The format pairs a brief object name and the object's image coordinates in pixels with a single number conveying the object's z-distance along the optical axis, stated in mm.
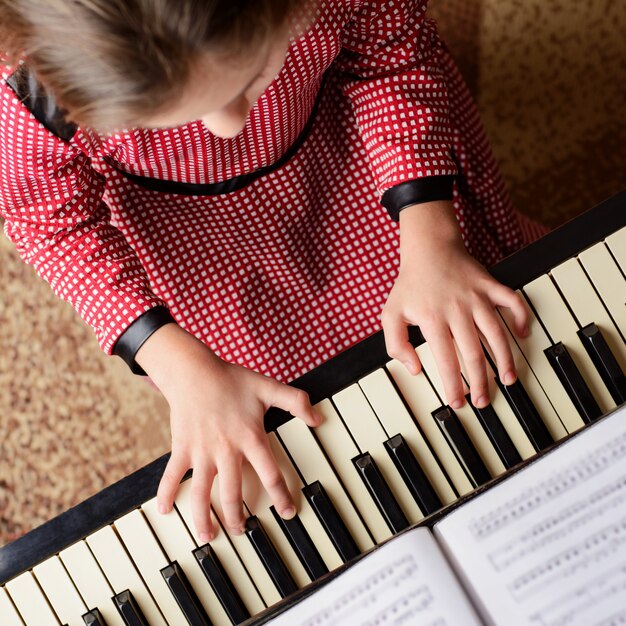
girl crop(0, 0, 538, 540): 1165
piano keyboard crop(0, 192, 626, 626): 1286
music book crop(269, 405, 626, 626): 1185
